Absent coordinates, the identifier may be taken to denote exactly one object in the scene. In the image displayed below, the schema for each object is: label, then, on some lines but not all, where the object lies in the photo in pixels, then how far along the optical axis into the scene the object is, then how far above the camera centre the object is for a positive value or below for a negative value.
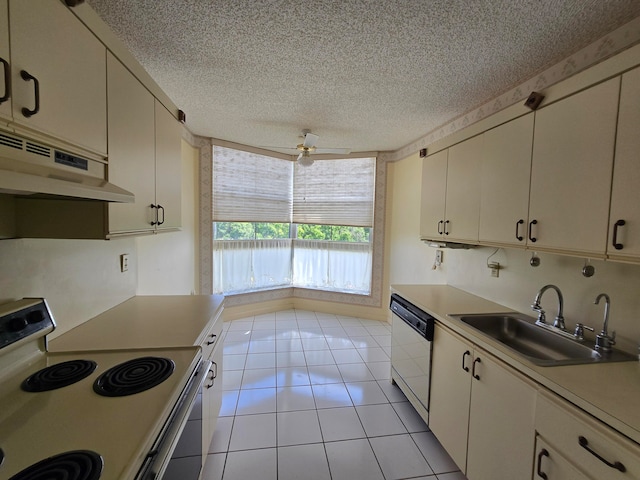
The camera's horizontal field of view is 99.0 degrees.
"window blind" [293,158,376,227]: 4.16 +0.59
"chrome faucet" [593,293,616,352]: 1.35 -0.50
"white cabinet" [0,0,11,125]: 0.75 +0.42
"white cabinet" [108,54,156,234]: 1.25 +0.39
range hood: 0.69 +0.15
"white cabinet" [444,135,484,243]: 1.97 +0.32
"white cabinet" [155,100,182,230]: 1.72 +0.39
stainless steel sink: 1.29 -0.62
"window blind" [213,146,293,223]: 3.79 +0.59
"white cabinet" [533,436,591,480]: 0.97 -0.86
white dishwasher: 1.95 -0.95
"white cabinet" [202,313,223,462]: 1.50 -0.96
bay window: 3.93 +0.07
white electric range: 0.71 -0.61
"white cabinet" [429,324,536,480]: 1.20 -0.92
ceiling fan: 3.00 +0.90
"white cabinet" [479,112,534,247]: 1.57 +0.33
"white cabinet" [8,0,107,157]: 0.81 +0.50
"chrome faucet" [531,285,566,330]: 1.57 -0.46
